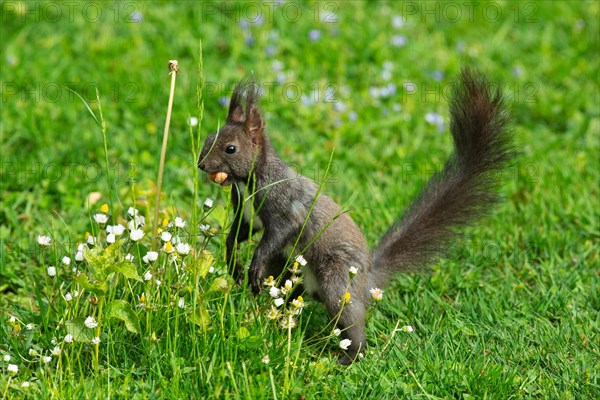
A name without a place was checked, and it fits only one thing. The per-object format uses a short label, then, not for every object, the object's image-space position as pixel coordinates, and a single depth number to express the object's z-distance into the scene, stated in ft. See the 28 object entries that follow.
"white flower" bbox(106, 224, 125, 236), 21.75
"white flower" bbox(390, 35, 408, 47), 42.45
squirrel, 23.24
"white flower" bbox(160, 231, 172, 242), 21.45
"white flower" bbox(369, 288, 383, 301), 21.85
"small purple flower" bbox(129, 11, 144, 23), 41.93
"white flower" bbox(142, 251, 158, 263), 21.41
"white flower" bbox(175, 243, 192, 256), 20.81
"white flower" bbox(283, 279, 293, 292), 21.20
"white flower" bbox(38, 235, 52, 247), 21.77
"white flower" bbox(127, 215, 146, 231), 22.47
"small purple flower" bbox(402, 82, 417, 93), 39.79
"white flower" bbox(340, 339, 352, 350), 21.86
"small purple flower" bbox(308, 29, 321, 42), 41.37
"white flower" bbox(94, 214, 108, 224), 22.12
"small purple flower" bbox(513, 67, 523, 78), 42.18
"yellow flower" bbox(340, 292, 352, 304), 21.92
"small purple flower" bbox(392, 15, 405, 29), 43.83
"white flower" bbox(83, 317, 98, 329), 20.45
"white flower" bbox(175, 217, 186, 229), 21.95
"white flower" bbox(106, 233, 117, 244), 21.63
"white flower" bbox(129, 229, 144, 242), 21.07
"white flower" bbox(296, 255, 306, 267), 21.79
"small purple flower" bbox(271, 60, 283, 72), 39.35
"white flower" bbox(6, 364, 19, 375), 20.24
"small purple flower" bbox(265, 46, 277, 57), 40.63
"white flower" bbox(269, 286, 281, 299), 21.22
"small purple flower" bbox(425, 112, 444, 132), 37.52
